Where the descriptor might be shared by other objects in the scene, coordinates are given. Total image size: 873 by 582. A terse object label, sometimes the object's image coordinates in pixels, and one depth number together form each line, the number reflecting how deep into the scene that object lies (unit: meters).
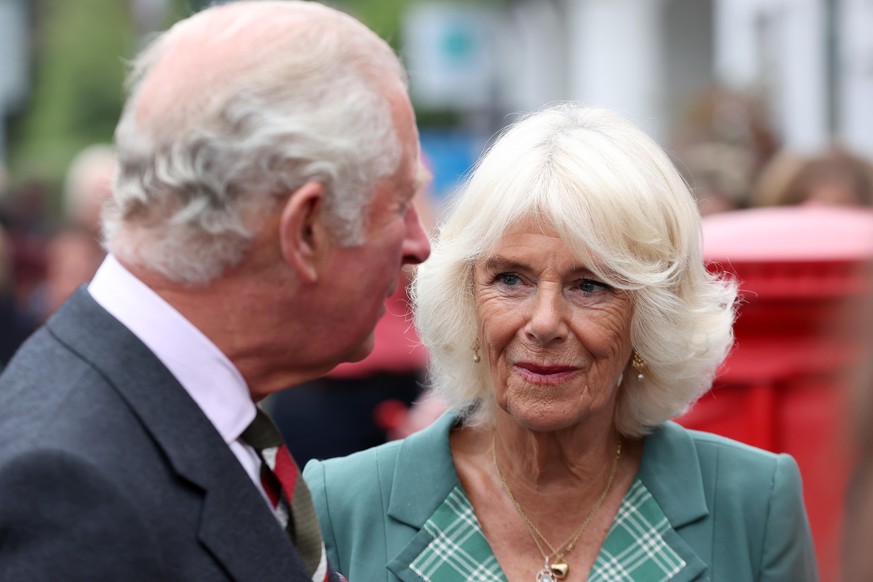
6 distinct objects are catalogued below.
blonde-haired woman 6.27
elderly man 4.18
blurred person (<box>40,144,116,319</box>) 13.41
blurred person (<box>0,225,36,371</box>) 16.19
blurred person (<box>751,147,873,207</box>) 11.98
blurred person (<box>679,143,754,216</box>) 13.09
